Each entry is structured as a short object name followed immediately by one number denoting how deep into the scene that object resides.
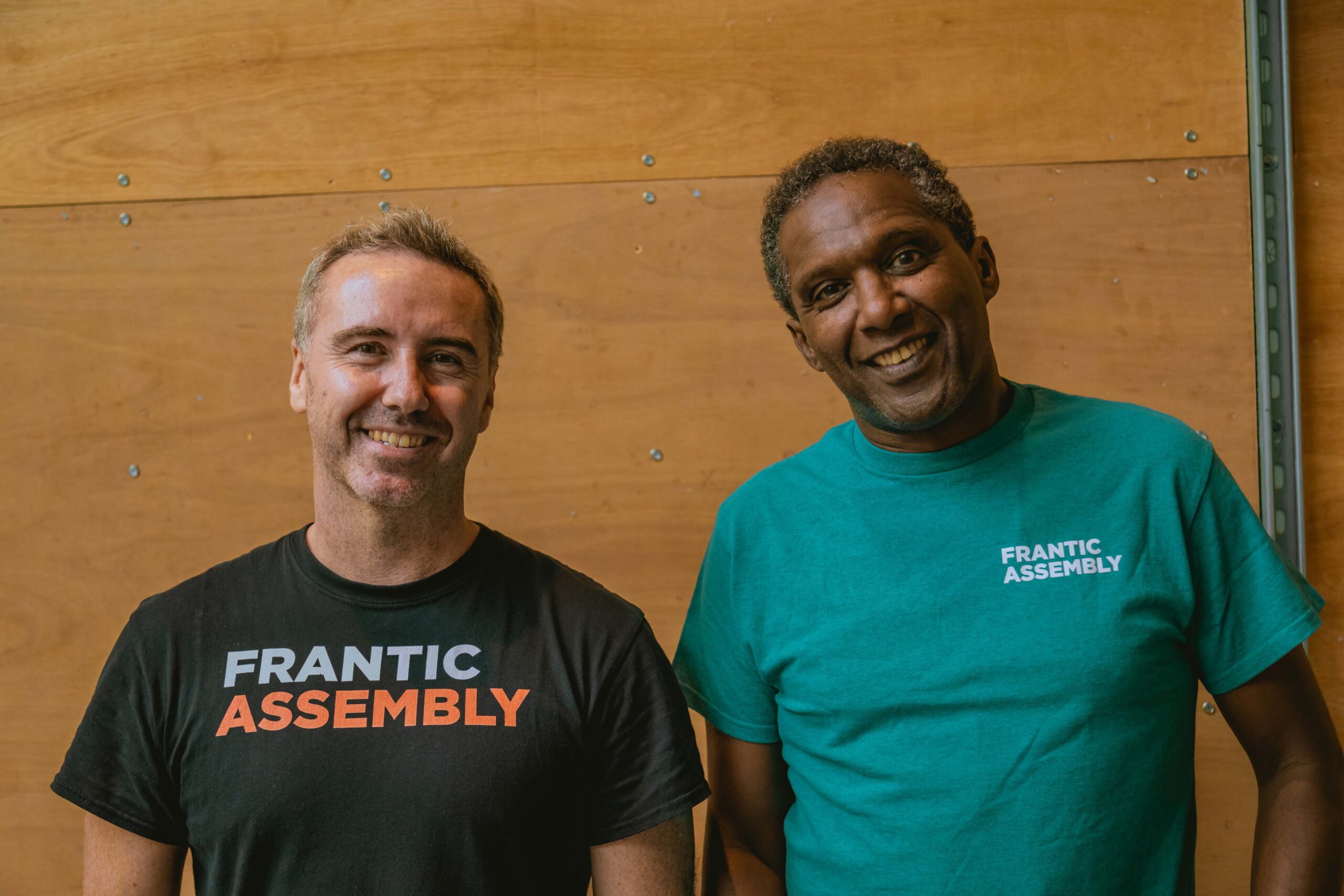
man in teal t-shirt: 1.04
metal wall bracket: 1.69
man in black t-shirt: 1.06
